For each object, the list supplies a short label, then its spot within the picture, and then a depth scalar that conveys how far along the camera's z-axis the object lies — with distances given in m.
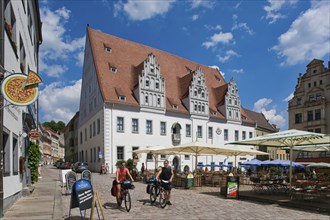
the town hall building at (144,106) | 41.16
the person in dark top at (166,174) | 13.38
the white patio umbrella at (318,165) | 29.70
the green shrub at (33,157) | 20.22
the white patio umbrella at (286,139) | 13.62
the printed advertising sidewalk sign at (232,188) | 15.41
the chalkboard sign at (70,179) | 17.41
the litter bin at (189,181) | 21.20
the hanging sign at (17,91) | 8.35
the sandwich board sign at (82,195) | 9.18
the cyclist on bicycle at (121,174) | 12.37
